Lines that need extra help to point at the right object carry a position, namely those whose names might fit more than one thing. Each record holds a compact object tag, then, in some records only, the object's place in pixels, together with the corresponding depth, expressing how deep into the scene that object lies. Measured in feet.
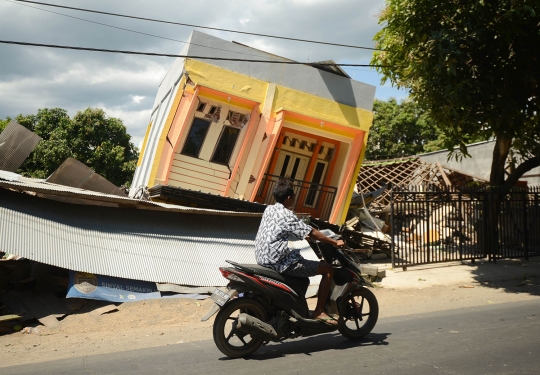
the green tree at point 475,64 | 30.96
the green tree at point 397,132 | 106.22
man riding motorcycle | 16.89
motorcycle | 16.38
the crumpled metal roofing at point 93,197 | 25.80
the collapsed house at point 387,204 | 41.45
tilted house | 42.50
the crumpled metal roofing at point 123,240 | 25.53
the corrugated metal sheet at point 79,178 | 37.27
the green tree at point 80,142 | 80.94
